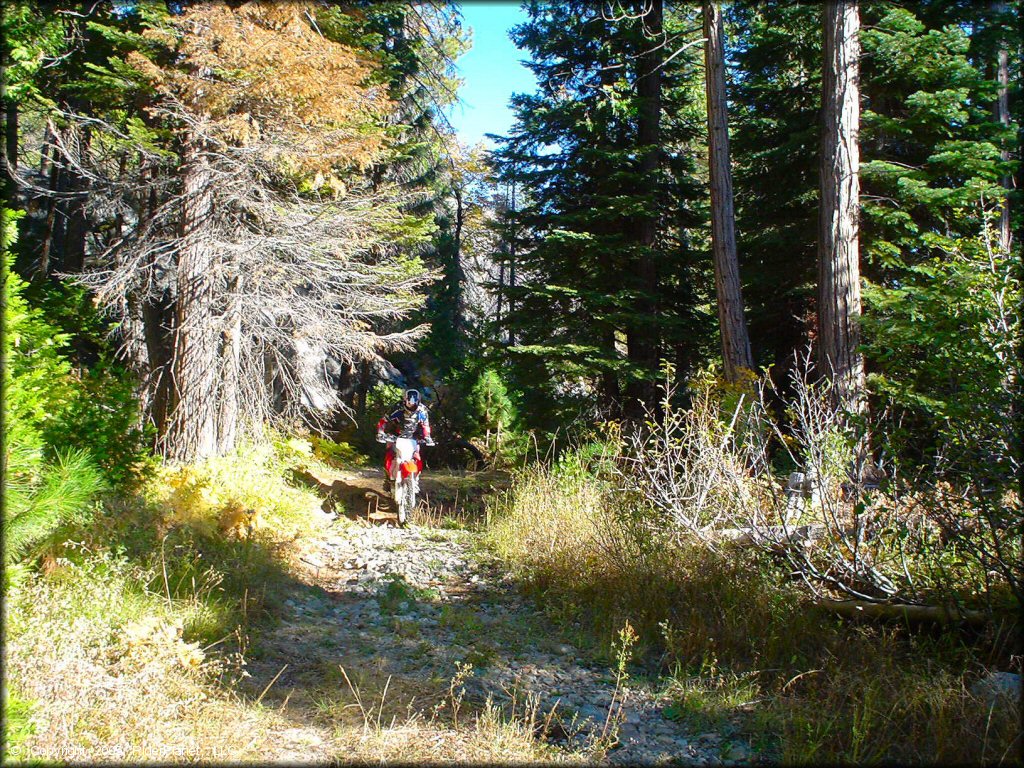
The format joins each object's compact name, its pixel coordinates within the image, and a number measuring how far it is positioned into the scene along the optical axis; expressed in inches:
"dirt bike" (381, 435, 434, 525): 373.1
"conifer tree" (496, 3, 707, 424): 443.8
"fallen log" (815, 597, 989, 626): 161.5
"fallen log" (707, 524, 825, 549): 188.7
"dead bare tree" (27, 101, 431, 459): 346.3
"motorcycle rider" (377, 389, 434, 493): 382.0
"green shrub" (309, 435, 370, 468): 526.0
